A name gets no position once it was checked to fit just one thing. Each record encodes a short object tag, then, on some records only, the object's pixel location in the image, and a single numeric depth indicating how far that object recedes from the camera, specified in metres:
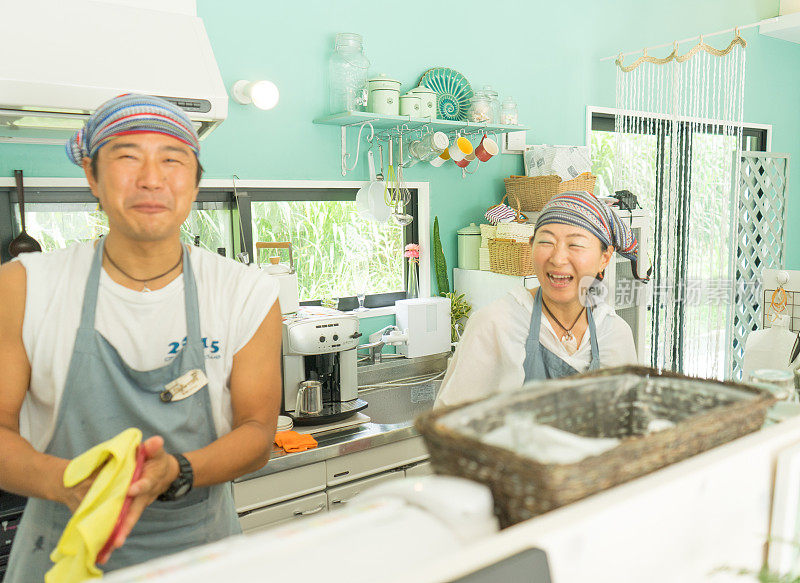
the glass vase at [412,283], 3.35
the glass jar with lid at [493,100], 3.25
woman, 1.59
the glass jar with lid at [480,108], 3.20
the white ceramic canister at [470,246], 3.38
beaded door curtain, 3.92
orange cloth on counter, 2.24
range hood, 1.70
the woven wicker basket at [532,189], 3.25
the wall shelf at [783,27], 4.56
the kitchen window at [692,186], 3.98
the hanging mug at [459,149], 3.17
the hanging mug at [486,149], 3.27
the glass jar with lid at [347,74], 2.89
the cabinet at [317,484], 2.20
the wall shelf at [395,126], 2.84
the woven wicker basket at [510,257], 3.09
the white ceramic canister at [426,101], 3.00
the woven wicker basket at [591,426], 0.64
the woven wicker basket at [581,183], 3.29
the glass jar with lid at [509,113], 3.30
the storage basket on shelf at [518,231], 3.10
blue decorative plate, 3.21
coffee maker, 2.42
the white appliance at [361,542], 0.54
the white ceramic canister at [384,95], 2.89
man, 1.14
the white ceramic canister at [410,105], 2.96
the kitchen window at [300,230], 2.52
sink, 2.72
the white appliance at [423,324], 3.19
